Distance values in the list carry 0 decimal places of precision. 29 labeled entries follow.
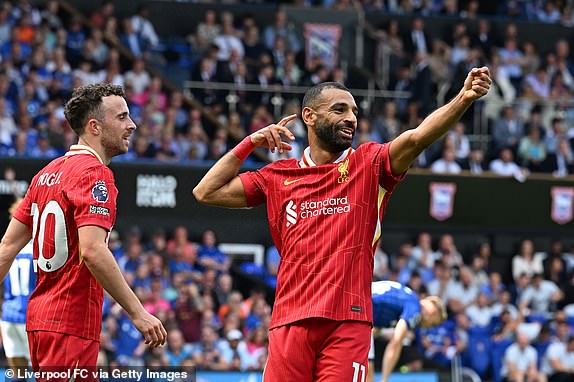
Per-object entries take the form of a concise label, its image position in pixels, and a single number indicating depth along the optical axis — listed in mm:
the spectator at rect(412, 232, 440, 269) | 20844
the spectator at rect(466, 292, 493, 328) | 20000
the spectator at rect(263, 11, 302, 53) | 24219
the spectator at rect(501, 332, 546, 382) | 18922
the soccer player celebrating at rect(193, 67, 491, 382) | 7445
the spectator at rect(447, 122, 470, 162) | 22453
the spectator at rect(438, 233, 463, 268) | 20938
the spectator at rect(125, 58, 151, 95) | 21516
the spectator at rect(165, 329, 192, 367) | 16266
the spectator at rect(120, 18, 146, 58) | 22750
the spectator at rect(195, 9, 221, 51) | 23688
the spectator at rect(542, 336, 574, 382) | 19203
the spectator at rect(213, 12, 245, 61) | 23269
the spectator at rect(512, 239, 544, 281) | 21891
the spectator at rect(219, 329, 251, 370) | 16766
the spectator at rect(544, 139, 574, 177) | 22891
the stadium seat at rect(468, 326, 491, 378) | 19125
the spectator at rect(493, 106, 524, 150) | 23109
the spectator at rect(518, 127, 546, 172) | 22875
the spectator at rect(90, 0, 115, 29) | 22922
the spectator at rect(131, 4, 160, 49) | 23219
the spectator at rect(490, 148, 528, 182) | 22328
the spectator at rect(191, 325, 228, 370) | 16406
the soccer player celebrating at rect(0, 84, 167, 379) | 7062
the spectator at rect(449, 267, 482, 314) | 20062
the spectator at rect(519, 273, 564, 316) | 20922
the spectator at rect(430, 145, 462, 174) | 22000
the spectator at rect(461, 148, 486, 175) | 22286
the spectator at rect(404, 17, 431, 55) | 25406
